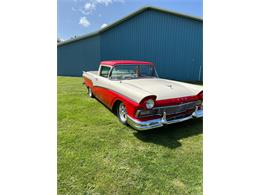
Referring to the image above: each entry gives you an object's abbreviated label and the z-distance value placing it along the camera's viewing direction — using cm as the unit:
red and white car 284
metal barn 1018
